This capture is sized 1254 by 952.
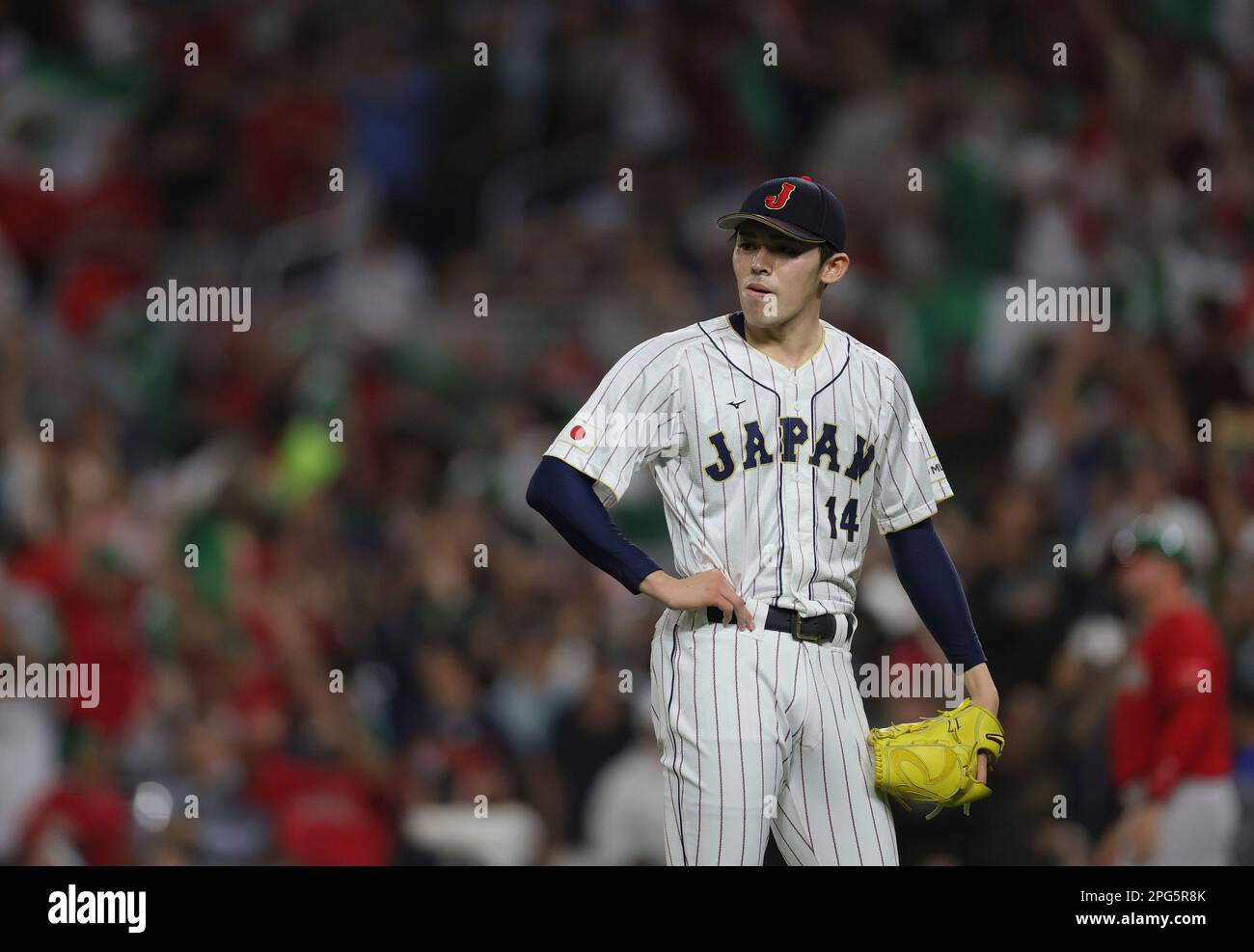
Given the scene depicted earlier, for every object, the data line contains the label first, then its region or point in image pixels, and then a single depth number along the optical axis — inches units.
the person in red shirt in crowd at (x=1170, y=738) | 348.5
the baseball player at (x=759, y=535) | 202.8
